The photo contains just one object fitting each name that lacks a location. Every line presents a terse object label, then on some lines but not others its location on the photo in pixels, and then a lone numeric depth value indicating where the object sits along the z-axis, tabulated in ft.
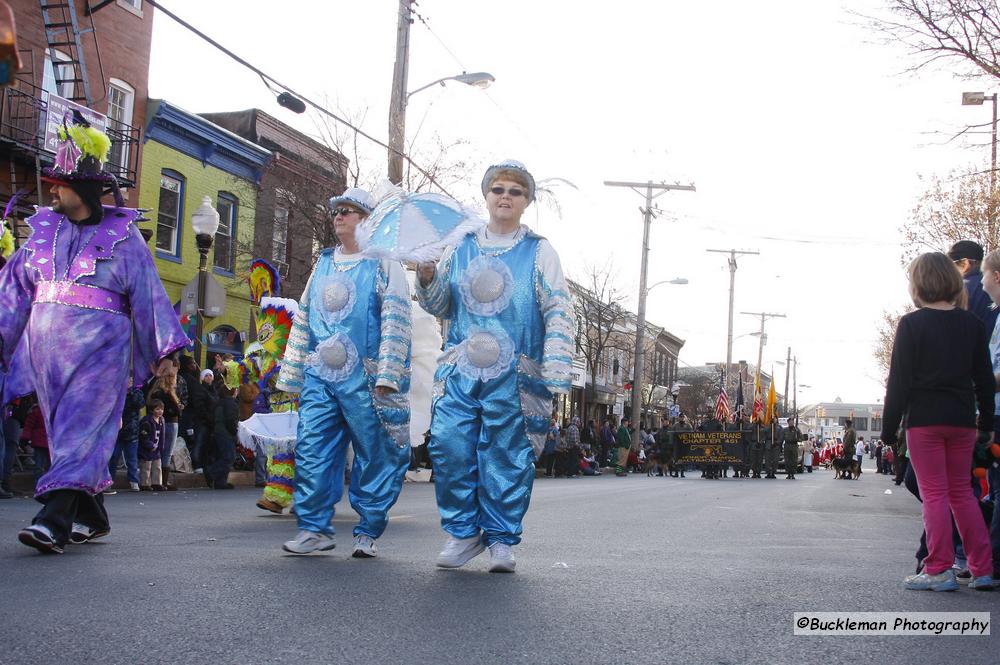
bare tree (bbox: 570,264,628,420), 143.54
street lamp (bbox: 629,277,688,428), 130.93
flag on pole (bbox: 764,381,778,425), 118.56
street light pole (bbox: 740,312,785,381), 226.99
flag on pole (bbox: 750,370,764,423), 118.10
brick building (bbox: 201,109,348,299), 78.69
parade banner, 99.35
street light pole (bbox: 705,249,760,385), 177.55
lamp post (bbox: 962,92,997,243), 65.05
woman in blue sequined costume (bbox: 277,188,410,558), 19.79
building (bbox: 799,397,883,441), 526.74
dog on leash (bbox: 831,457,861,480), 112.98
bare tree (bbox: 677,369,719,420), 252.42
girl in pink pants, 17.16
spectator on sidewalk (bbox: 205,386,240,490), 46.93
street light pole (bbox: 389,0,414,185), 61.52
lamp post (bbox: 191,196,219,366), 51.90
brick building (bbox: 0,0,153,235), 65.31
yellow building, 79.97
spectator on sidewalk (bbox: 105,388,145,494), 39.52
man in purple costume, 19.06
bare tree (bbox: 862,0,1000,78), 47.09
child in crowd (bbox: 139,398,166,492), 42.34
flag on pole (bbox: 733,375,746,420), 126.97
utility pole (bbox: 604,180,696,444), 131.23
